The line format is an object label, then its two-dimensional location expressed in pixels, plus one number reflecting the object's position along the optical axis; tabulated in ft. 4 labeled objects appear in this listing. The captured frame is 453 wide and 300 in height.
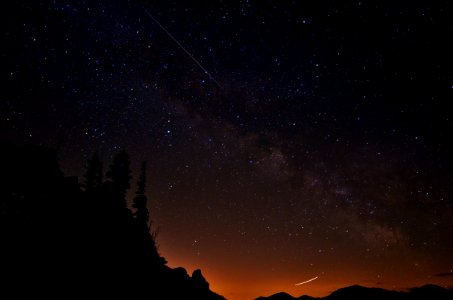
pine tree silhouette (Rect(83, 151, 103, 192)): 126.82
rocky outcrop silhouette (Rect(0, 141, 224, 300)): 54.13
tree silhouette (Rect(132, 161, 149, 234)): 122.52
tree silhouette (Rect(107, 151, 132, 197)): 123.24
